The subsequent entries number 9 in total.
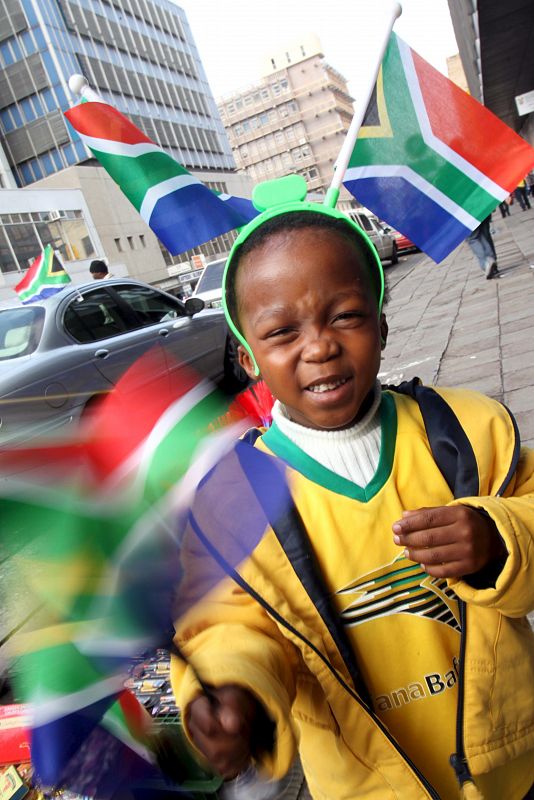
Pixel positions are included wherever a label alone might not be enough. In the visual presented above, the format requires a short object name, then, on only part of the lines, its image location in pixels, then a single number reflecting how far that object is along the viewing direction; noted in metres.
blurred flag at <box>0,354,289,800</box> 0.69
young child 1.02
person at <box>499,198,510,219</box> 24.57
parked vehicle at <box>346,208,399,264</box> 17.92
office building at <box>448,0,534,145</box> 11.62
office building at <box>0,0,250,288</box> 38.74
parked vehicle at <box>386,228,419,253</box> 20.95
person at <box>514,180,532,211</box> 25.39
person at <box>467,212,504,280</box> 9.33
